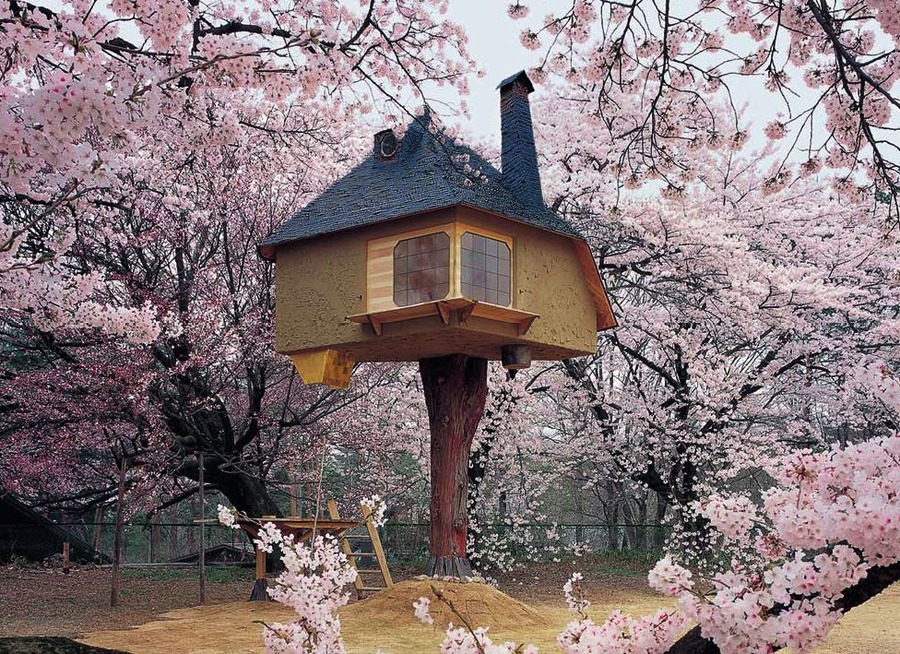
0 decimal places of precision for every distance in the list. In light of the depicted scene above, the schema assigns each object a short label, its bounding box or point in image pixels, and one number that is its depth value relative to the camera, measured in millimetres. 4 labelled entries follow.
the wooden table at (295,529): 10758
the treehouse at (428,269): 9719
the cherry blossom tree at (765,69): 5020
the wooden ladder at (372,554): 11355
